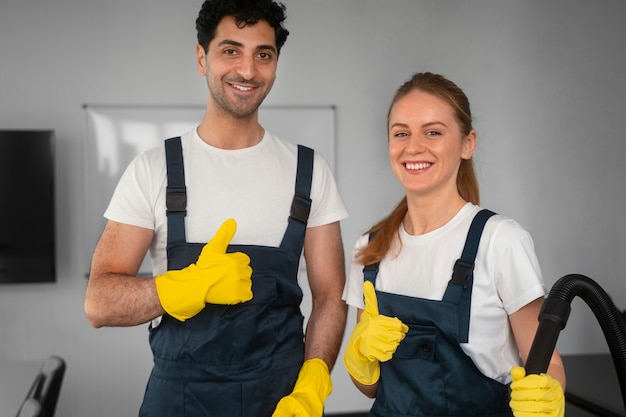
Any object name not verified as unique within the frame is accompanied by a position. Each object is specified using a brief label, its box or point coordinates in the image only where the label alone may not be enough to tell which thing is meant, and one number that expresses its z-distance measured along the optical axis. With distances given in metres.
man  1.45
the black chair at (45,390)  1.77
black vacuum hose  1.00
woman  1.32
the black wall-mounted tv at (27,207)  3.33
